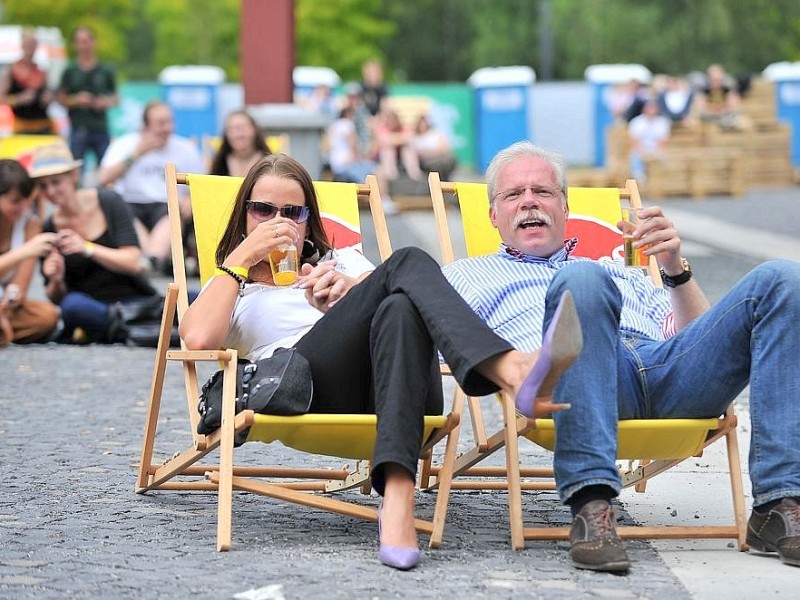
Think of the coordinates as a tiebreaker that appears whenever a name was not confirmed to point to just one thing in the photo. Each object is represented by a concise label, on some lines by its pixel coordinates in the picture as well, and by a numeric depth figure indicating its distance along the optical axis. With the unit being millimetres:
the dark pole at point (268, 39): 13820
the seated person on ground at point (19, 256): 8039
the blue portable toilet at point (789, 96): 28047
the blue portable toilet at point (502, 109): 29312
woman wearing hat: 8398
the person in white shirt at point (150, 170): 10922
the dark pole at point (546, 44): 35812
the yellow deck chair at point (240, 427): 4109
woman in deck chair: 3941
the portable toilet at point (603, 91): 29953
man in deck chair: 3973
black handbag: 4102
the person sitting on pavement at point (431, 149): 20000
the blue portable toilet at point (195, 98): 28297
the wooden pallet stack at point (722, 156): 21625
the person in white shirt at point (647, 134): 22352
